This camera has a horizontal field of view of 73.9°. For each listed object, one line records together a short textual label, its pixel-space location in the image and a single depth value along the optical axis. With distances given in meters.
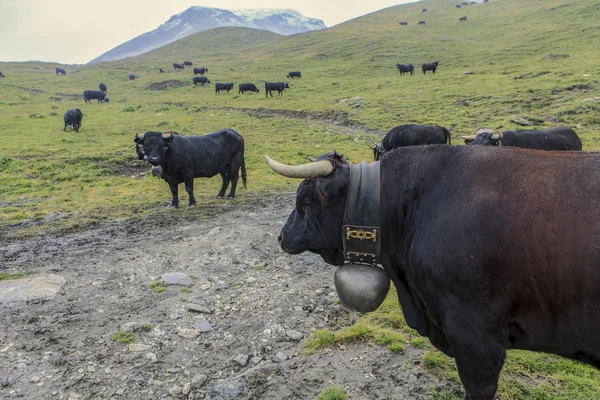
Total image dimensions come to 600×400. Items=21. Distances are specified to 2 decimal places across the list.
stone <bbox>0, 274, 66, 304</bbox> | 5.88
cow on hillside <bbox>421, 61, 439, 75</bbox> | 47.88
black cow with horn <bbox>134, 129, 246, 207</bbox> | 11.12
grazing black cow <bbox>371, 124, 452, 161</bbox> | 13.87
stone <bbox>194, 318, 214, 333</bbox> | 5.07
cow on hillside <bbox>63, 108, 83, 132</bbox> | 27.86
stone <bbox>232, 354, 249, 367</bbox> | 4.36
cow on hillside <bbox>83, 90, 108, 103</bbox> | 49.16
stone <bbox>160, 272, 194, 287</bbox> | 6.35
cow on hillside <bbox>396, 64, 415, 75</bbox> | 50.19
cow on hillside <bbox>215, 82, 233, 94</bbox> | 51.00
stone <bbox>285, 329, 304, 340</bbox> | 4.71
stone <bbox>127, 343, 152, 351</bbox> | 4.66
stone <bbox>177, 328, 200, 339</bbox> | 4.93
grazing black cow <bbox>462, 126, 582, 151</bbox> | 11.92
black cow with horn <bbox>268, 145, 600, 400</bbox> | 2.27
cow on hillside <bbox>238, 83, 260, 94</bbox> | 49.66
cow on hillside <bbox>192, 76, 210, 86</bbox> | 57.60
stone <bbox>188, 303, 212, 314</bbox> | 5.50
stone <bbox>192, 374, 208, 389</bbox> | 4.06
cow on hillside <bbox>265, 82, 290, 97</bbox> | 45.19
